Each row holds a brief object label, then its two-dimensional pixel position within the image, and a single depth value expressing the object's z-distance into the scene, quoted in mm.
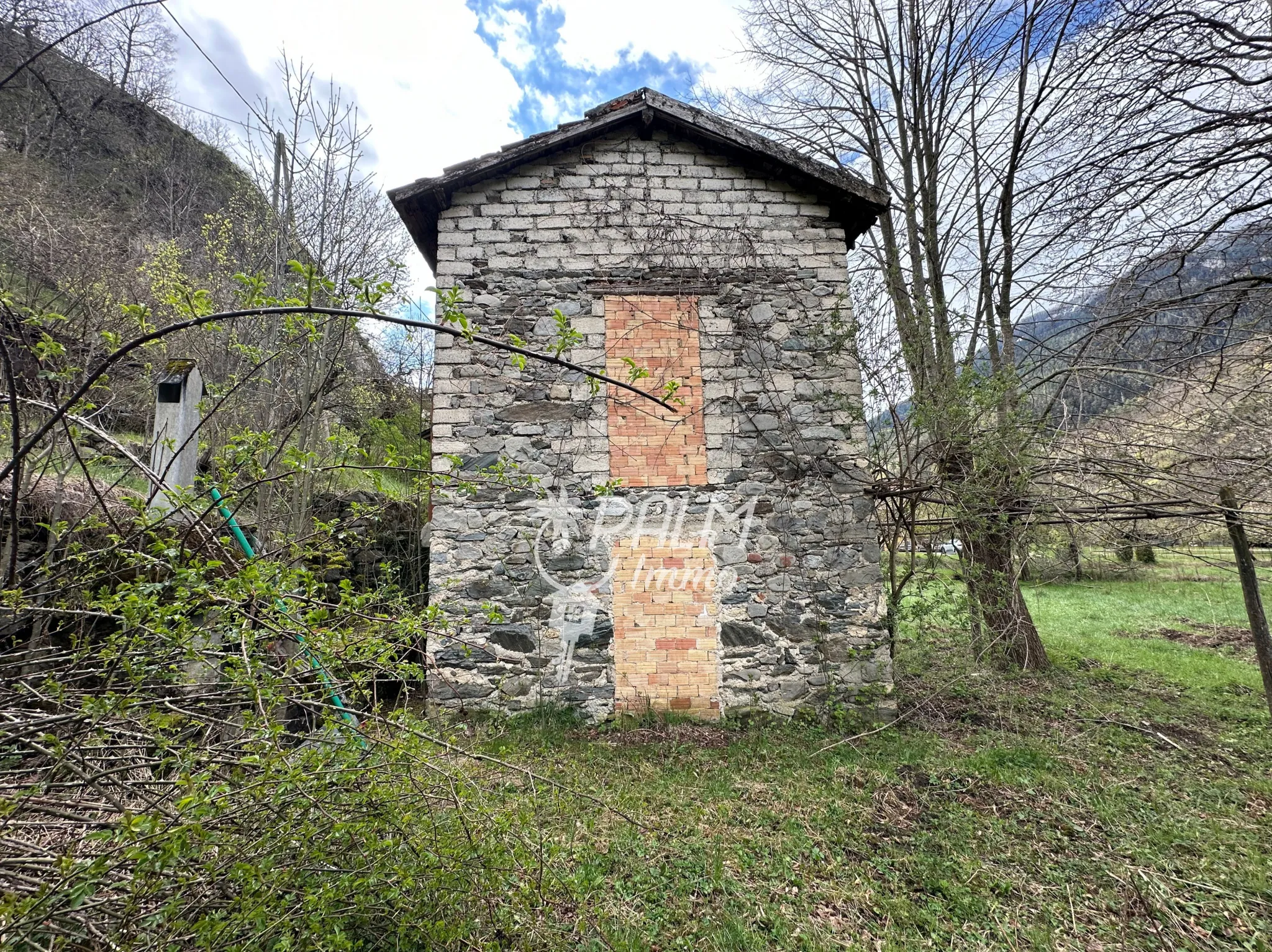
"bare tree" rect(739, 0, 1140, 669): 4906
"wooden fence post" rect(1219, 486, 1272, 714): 4051
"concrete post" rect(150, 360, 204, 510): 2473
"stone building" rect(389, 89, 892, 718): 5148
